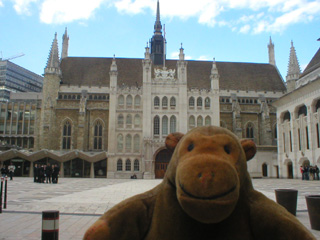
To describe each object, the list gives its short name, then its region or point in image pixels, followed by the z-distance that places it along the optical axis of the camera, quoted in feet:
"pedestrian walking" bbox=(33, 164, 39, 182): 75.51
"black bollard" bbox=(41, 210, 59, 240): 12.07
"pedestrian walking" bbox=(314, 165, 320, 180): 94.21
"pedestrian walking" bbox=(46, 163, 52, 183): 71.56
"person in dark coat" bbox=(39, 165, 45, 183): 72.18
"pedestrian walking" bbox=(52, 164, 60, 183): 70.85
